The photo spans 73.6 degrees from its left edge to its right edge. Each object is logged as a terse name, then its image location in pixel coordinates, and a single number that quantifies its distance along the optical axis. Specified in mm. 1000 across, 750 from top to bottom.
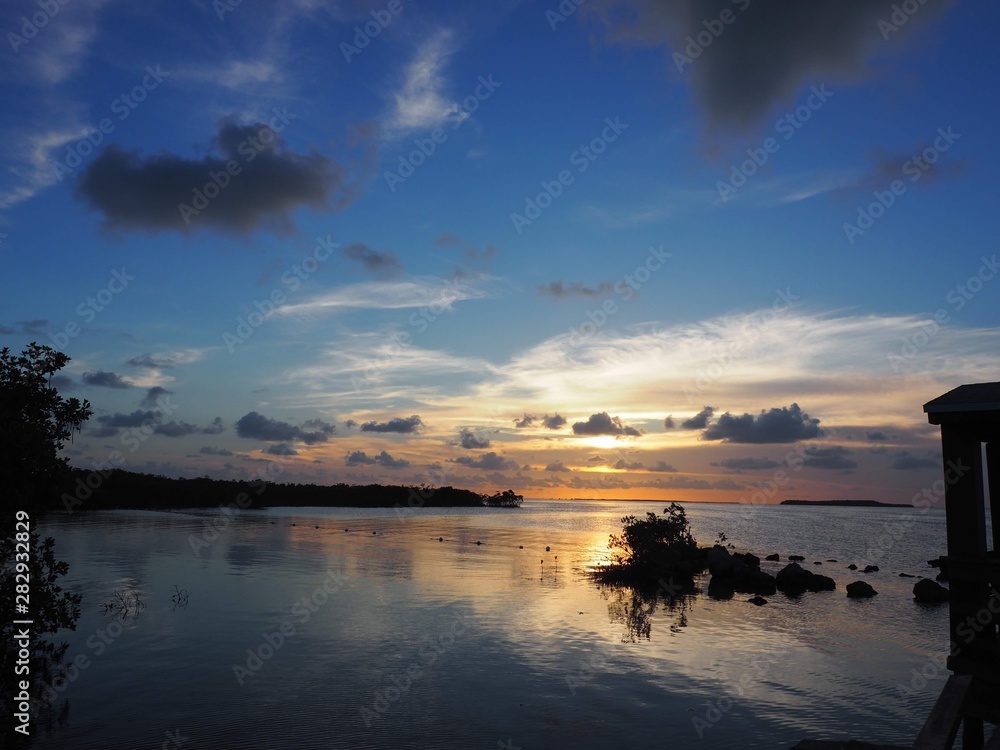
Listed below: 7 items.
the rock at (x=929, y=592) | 44031
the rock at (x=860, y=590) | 45625
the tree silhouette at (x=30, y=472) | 15695
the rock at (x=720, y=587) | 43938
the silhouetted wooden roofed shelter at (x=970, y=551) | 11352
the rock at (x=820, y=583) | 48562
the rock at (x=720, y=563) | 50575
